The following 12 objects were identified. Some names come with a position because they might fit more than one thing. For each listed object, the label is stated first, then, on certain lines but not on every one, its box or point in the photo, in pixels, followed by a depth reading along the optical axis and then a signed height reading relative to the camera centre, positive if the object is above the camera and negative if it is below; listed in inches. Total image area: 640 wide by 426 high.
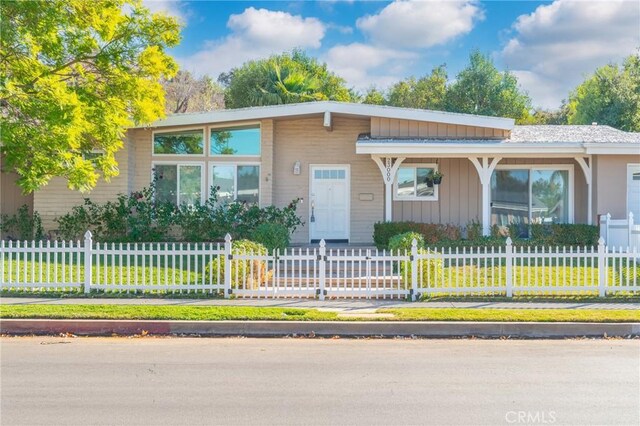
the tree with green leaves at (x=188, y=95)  1587.1 +353.7
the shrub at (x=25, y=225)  661.3 -8.2
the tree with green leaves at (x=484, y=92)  1416.1 +323.6
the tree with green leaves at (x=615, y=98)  1301.7 +291.5
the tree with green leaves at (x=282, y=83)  1114.7 +310.7
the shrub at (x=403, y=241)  481.4 -18.6
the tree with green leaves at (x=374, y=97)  1741.5 +383.4
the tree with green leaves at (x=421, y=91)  1625.2 +384.7
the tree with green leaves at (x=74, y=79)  445.1 +122.4
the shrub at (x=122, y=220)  642.8 -1.4
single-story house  667.4 +53.8
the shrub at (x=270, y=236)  528.1 -15.7
